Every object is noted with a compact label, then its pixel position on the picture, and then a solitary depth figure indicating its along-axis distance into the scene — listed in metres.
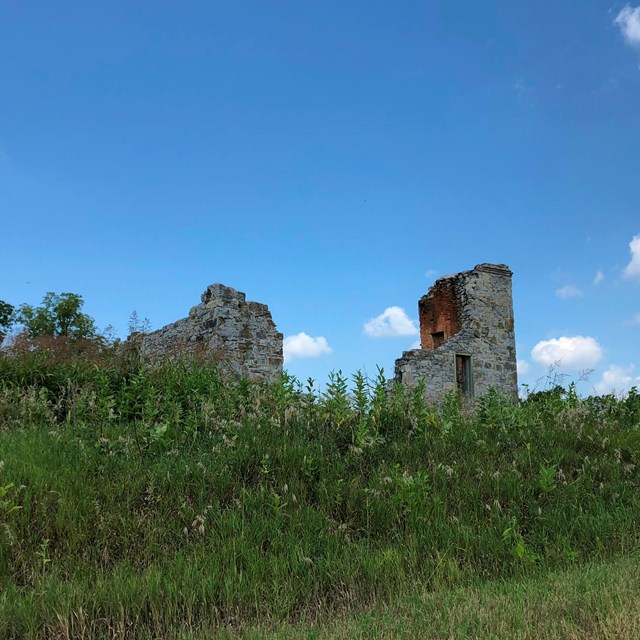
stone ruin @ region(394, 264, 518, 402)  18.53
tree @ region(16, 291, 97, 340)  36.53
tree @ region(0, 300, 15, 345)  35.81
